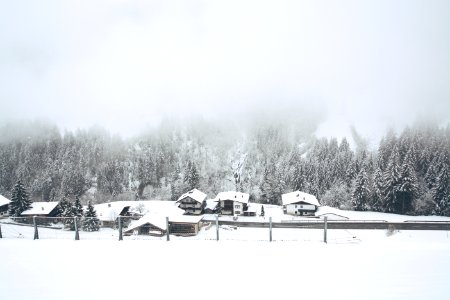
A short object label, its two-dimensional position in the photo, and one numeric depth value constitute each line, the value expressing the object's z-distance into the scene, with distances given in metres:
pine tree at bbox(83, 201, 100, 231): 33.97
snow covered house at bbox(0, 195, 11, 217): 49.16
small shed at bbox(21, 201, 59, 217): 46.78
